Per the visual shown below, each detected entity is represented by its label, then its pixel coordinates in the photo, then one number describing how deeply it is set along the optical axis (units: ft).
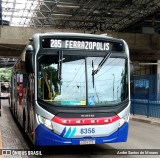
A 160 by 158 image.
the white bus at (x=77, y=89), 19.63
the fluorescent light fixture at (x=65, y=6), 62.25
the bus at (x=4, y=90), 122.79
